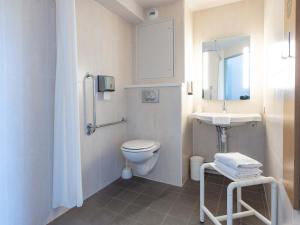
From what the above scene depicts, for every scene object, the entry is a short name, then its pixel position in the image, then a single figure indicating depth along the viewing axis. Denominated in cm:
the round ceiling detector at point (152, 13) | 261
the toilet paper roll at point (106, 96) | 219
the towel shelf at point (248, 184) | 120
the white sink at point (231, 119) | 211
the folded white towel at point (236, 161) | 131
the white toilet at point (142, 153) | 205
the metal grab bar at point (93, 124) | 200
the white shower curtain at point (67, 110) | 151
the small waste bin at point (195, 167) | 247
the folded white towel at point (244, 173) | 130
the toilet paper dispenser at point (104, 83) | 212
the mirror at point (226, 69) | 248
